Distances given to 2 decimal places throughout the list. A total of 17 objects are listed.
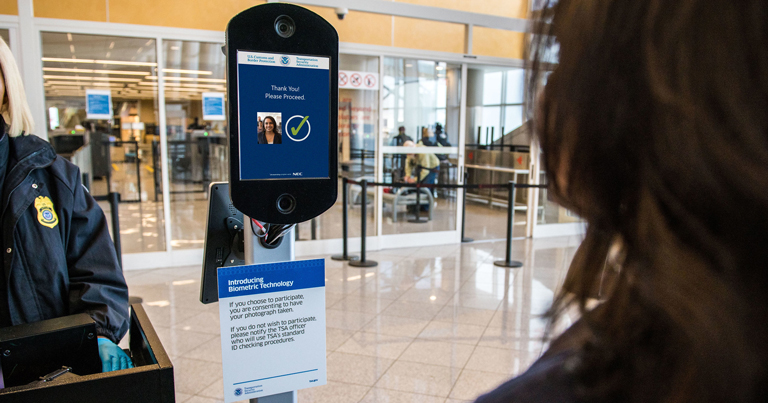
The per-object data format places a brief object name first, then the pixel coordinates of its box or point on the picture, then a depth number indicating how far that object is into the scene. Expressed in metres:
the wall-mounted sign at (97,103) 5.24
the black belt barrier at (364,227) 5.62
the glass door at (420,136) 6.53
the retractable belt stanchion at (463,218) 7.04
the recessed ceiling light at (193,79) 5.41
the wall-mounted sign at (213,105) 5.67
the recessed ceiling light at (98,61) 5.04
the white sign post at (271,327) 0.93
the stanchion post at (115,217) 4.10
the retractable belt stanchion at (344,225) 5.74
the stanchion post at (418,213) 7.03
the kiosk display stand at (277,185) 0.87
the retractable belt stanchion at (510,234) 5.69
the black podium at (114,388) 0.90
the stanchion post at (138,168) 5.96
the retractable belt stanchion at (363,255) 5.55
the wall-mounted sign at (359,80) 6.13
